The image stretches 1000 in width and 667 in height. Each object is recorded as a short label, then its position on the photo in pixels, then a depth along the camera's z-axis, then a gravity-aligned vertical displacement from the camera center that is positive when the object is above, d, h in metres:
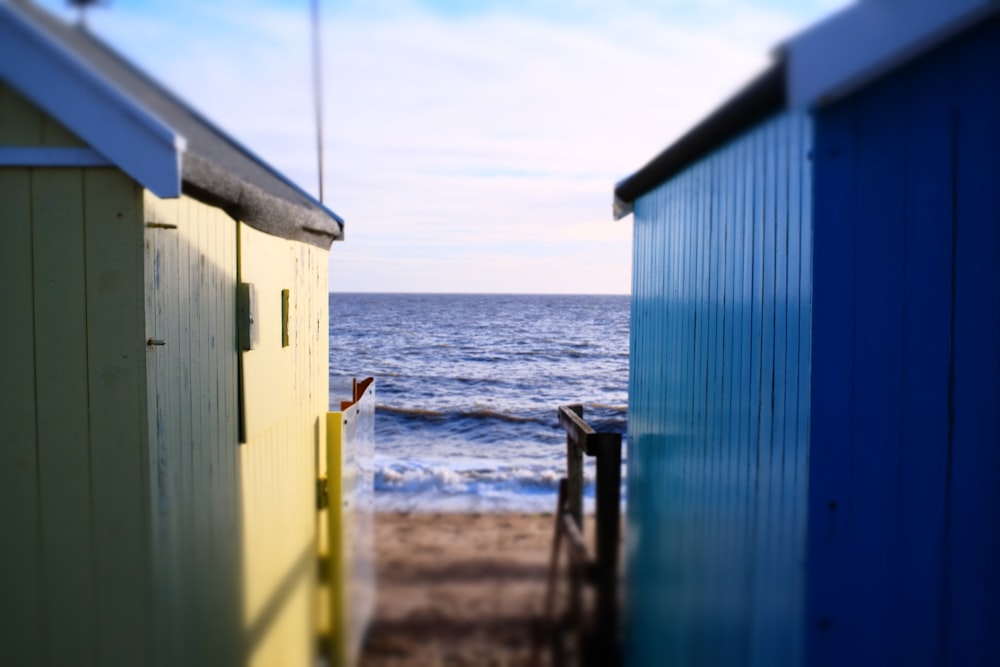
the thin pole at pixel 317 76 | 7.16 +1.97
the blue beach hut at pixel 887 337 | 2.71 -0.08
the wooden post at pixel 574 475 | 6.05 -1.17
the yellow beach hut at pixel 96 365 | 3.25 -0.21
